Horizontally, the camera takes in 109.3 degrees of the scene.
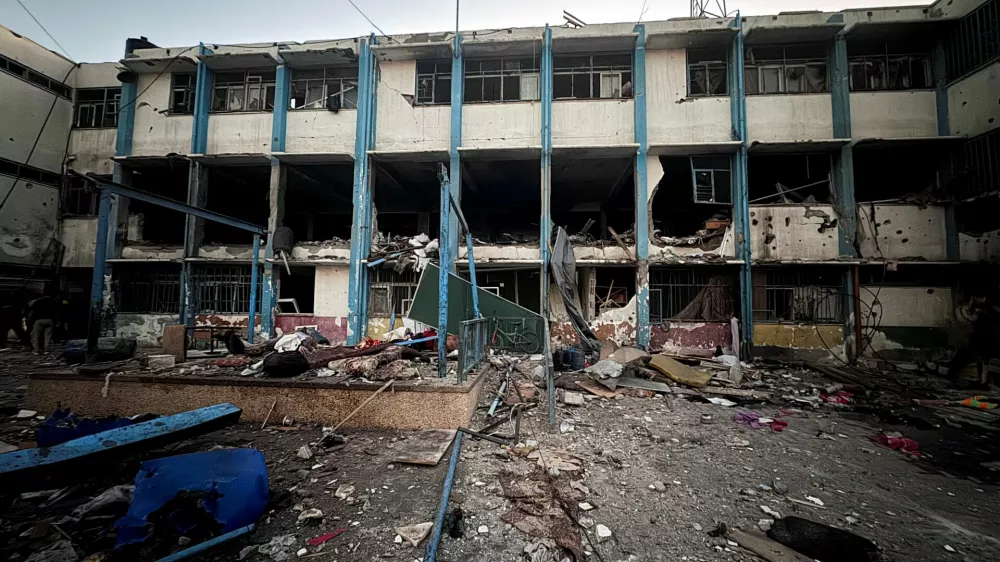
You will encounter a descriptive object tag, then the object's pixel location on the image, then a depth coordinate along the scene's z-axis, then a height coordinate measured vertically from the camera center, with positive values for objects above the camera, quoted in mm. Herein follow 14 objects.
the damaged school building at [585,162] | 9289 +4339
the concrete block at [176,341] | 6780 -773
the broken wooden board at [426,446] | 3393 -1484
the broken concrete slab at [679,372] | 6535 -1286
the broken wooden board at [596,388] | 5977 -1460
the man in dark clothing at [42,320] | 9453 -555
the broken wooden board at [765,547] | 2213 -1566
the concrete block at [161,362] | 5957 -1038
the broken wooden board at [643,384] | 6242 -1433
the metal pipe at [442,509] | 2057 -1444
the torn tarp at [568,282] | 9414 +608
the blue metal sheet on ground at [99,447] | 2219 -1077
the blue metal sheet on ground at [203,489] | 2127 -1202
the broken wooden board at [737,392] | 5999 -1487
